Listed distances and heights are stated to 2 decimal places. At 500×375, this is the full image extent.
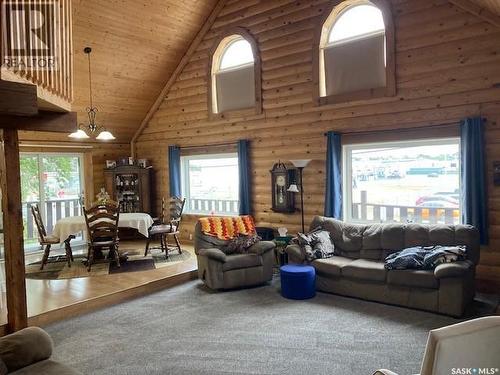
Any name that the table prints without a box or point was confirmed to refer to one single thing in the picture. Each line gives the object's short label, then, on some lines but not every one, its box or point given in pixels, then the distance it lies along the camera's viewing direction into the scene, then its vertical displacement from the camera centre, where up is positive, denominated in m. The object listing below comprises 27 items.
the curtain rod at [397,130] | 4.85 +0.60
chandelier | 5.93 +1.15
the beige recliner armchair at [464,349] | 1.54 -0.70
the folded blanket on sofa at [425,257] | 4.18 -0.90
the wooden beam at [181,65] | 7.22 +2.32
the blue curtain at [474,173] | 4.58 -0.02
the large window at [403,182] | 5.13 -0.10
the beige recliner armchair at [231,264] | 5.09 -1.10
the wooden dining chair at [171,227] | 6.59 -0.75
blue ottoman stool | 4.70 -1.24
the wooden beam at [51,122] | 3.66 +0.63
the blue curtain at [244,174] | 6.86 +0.10
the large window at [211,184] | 7.60 -0.05
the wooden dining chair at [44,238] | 5.91 -0.76
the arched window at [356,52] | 5.32 +1.76
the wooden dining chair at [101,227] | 5.73 -0.61
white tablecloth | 5.91 -0.60
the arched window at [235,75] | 6.81 +1.89
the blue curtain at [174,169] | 8.03 +0.28
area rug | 5.67 -1.24
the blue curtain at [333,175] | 5.74 +0.02
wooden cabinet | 8.37 -0.09
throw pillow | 5.42 -0.89
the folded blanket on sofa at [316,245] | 5.08 -0.88
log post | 3.49 -0.42
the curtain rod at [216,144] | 7.14 +0.68
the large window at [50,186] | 7.48 +0.01
